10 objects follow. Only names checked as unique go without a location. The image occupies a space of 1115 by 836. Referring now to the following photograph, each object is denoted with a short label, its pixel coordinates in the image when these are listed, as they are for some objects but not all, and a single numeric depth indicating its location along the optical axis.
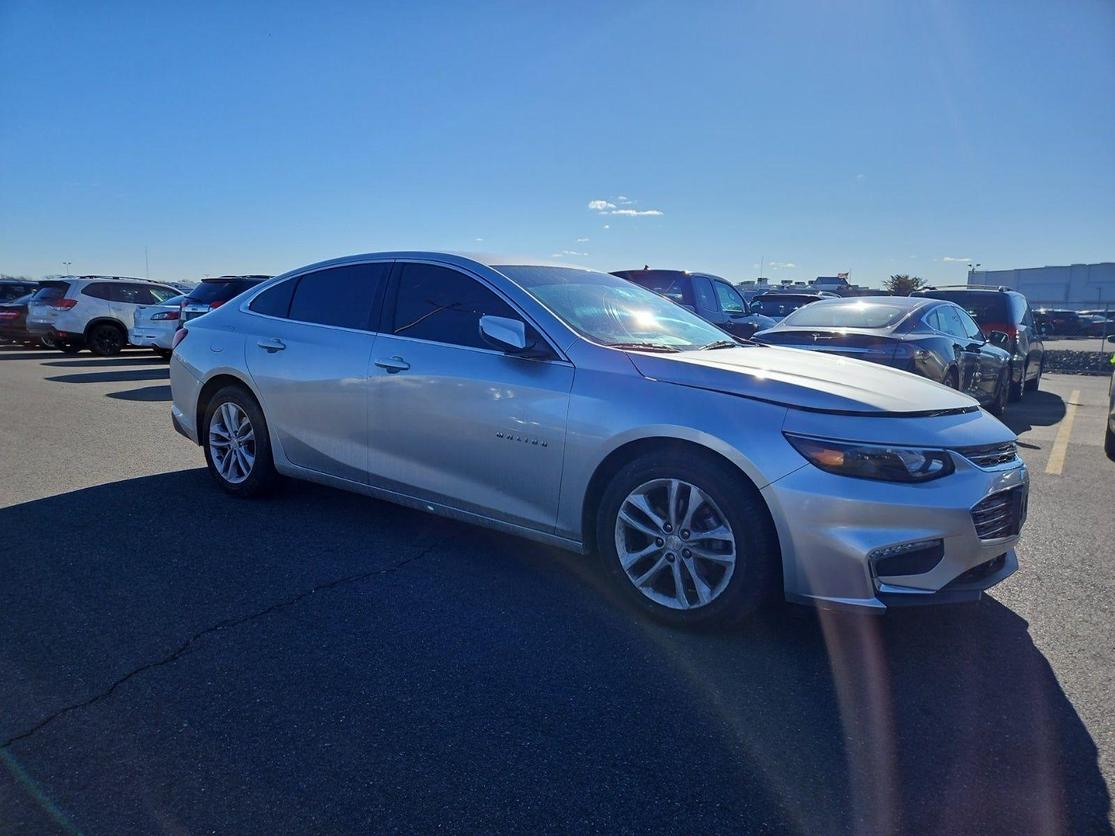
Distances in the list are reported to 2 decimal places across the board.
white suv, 15.96
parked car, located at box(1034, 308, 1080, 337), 37.59
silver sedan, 2.85
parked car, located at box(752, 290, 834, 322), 16.56
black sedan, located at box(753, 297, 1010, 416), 6.62
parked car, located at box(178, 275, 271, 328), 13.42
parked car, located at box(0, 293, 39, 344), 18.03
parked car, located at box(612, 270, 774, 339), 10.73
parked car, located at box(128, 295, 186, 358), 14.31
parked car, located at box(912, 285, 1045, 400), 10.45
